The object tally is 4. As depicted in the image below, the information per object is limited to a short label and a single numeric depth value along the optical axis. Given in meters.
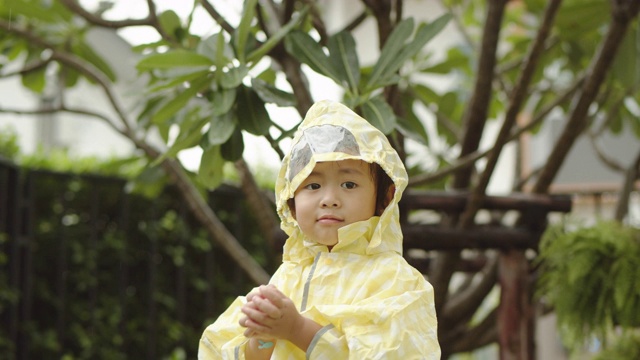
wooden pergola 2.59
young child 1.34
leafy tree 2.09
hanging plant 2.45
